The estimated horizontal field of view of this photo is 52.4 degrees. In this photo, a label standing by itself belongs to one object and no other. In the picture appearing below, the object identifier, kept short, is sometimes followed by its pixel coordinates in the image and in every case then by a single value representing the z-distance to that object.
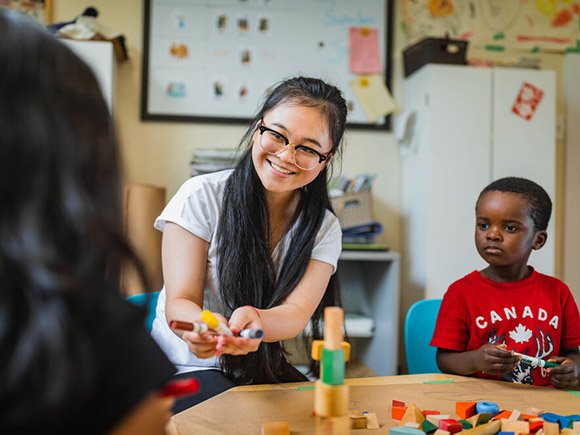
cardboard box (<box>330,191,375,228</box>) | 2.45
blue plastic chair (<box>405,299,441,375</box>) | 1.54
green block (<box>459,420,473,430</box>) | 0.91
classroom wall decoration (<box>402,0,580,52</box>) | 2.77
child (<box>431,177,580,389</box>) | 1.39
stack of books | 2.40
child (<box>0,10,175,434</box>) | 0.44
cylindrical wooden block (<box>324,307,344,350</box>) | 0.66
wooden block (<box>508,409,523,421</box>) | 0.91
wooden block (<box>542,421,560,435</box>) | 0.86
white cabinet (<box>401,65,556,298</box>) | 2.51
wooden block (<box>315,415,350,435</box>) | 0.83
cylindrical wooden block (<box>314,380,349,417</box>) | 0.67
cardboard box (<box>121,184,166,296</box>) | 2.32
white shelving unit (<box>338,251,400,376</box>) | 2.41
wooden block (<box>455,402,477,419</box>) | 0.95
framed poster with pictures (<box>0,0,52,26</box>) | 2.52
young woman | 1.26
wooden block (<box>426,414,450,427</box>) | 0.91
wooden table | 0.89
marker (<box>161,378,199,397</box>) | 0.58
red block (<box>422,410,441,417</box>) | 0.94
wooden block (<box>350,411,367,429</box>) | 0.88
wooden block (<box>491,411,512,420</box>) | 0.92
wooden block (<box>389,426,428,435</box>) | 0.83
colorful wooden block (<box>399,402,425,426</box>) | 0.89
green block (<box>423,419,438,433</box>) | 0.87
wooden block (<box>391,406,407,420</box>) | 0.94
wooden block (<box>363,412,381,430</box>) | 0.89
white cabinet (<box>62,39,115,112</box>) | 2.29
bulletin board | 2.63
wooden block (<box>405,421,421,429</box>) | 0.87
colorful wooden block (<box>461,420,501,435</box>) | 0.86
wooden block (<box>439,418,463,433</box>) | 0.87
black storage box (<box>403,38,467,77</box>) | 2.52
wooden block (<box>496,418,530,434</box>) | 0.86
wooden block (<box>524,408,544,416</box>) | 0.97
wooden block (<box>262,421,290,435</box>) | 0.84
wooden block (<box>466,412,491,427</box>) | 0.91
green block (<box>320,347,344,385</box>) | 0.68
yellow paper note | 2.75
